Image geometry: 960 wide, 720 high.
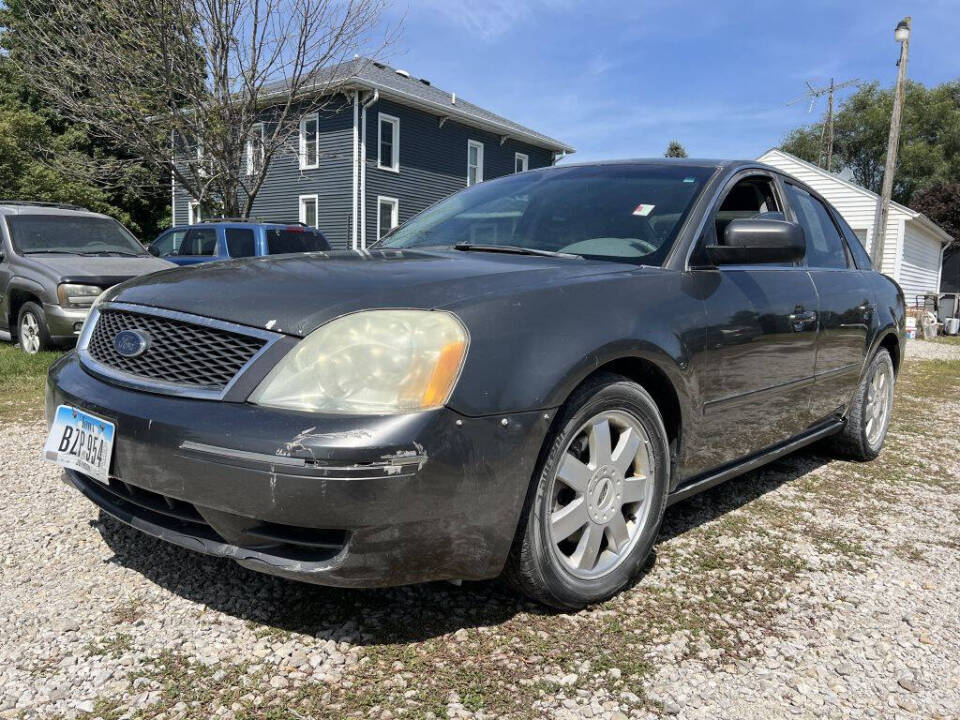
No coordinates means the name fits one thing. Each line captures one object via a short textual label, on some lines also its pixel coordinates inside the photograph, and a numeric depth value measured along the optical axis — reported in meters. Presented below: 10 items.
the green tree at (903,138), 45.78
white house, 24.23
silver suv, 7.25
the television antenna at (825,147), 45.69
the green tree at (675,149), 68.49
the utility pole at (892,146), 16.44
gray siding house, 19.81
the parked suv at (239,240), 11.12
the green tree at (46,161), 18.05
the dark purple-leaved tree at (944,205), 37.50
